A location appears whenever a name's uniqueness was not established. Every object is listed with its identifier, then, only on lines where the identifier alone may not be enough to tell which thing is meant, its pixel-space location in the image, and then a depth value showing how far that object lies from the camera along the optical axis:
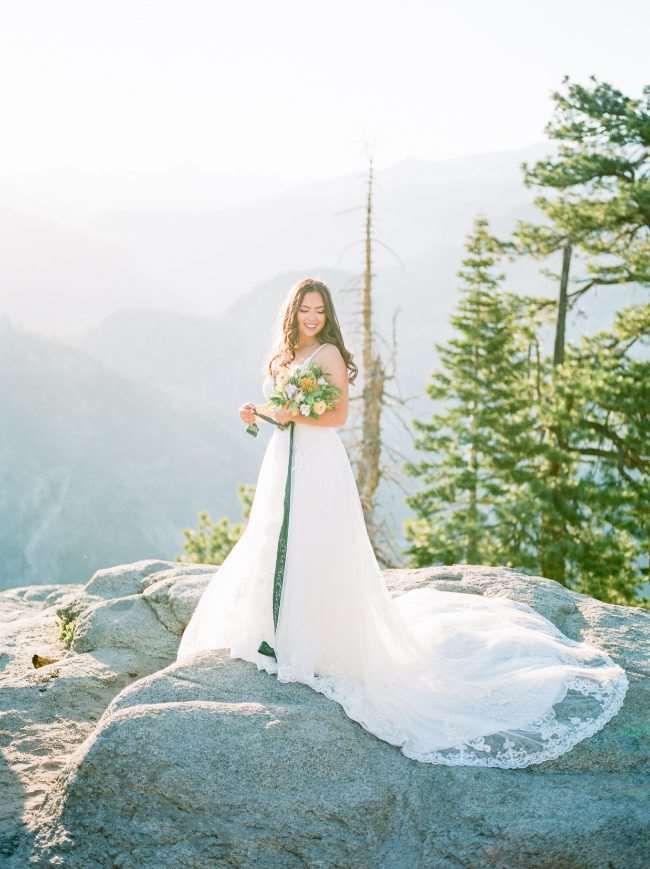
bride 5.15
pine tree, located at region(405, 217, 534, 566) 18.11
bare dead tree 18.06
